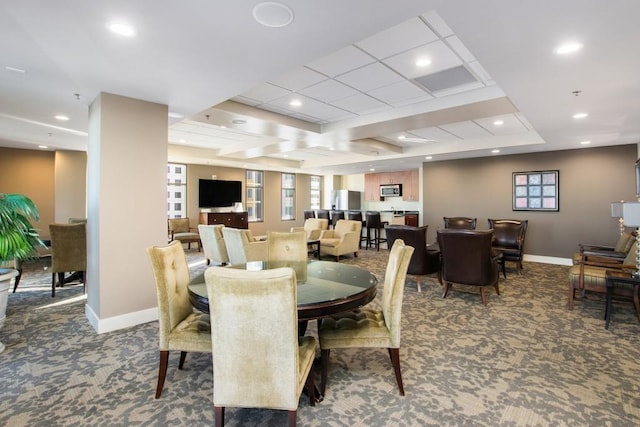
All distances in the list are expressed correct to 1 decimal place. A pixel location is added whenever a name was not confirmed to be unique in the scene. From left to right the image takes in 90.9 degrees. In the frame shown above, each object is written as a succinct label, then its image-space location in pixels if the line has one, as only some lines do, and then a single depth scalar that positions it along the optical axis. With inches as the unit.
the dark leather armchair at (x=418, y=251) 177.8
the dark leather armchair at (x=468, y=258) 155.6
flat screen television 366.3
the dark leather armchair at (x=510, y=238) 221.8
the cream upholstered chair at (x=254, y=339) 58.1
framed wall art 263.4
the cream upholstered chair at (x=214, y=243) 240.1
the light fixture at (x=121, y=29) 78.2
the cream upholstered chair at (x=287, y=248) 126.9
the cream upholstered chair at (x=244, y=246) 211.3
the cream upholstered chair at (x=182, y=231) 309.1
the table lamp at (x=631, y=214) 120.6
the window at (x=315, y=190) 515.2
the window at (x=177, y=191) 351.6
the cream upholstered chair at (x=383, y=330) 84.0
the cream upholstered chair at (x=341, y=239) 273.9
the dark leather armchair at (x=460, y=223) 255.0
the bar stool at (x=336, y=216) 359.6
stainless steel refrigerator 479.8
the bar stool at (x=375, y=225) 332.8
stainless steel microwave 437.4
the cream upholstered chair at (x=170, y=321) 81.7
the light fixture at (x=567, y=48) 87.9
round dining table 74.8
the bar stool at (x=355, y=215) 338.3
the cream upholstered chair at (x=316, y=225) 311.5
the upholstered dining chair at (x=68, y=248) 165.8
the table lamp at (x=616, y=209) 186.5
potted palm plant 111.2
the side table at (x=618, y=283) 126.6
